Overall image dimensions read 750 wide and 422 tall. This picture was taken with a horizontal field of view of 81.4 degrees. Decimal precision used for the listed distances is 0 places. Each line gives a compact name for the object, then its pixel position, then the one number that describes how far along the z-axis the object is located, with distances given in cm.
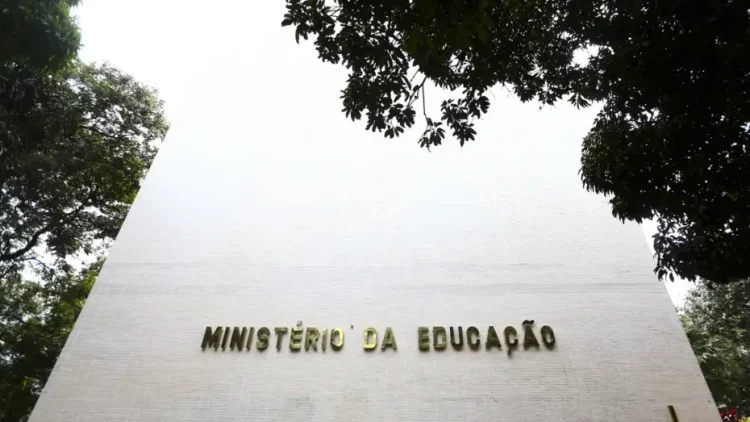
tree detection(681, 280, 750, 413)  1134
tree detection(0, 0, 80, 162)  576
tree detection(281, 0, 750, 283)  358
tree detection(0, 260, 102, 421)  1136
